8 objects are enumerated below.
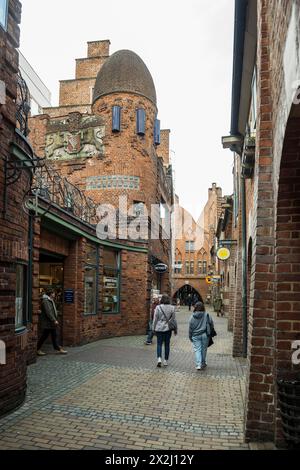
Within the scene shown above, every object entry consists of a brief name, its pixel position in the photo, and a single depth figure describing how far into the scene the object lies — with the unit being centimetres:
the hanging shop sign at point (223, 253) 2016
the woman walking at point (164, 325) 1018
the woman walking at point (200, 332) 991
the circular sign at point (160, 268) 1980
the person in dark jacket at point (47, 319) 1100
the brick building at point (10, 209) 602
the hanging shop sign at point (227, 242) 1694
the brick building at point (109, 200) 1353
